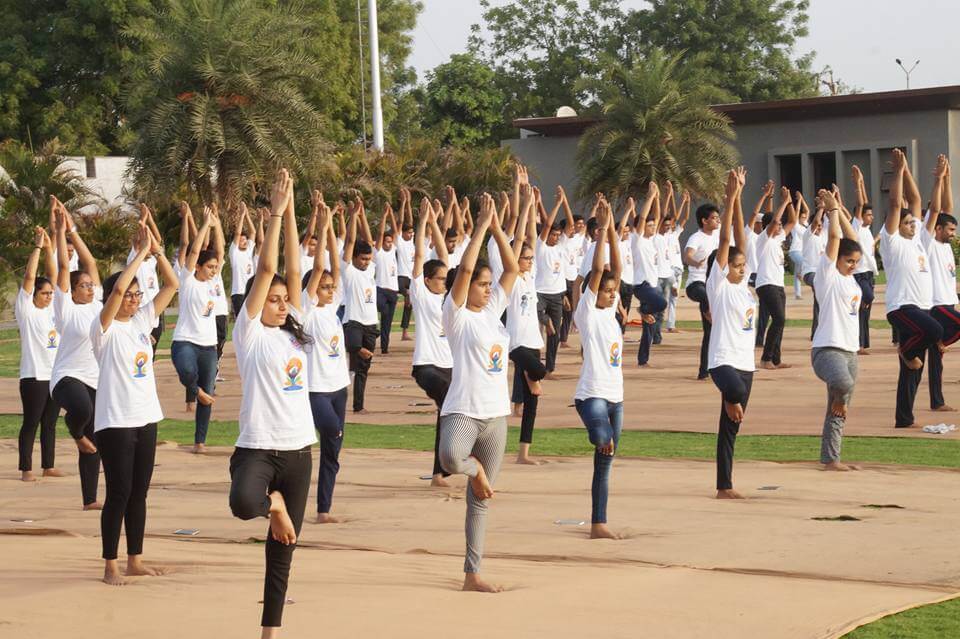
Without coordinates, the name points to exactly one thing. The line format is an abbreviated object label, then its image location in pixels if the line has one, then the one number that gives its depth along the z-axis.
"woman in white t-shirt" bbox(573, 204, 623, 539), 9.71
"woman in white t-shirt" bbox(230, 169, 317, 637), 6.91
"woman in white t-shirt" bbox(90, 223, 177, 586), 8.75
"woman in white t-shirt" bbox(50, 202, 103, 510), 11.09
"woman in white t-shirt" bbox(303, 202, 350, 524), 10.68
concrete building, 40.22
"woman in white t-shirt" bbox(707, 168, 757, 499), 11.09
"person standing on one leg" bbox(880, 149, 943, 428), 14.41
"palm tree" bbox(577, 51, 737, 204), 39.19
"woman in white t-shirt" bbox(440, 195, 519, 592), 8.21
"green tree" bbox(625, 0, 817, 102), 61.75
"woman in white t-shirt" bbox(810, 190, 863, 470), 12.18
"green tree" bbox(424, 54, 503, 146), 59.72
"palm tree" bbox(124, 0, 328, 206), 30.12
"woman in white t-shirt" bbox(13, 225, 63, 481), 12.81
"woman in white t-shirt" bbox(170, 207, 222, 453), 14.77
